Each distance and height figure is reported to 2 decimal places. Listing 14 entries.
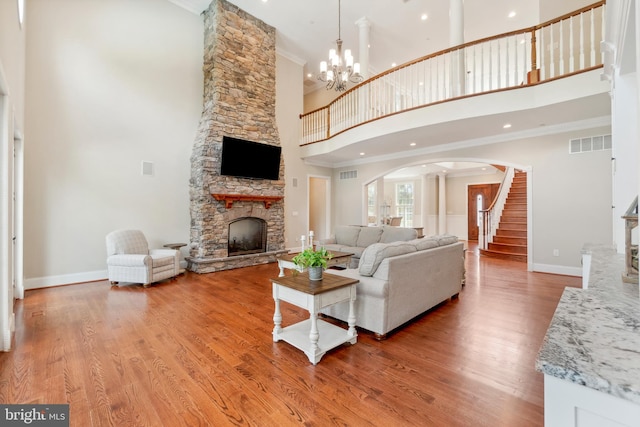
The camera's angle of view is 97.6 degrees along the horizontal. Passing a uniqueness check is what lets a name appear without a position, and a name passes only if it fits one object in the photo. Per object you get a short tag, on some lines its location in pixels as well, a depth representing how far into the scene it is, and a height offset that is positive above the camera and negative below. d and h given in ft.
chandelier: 17.25 +9.11
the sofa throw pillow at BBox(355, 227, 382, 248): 19.48 -1.64
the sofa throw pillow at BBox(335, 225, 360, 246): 20.38 -1.63
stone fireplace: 19.30 +5.56
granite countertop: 2.14 -1.25
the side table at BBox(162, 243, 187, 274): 18.28 -2.14
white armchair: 15.17 -2.64
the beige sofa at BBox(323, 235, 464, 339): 9.18 -2.51
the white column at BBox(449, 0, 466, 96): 16.82 +11.26
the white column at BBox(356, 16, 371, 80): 22.71 +13.94
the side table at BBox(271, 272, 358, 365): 7.84 -2.69
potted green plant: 8.77 -1.56
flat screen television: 19.65 +4.02
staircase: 23.58 -1.41
